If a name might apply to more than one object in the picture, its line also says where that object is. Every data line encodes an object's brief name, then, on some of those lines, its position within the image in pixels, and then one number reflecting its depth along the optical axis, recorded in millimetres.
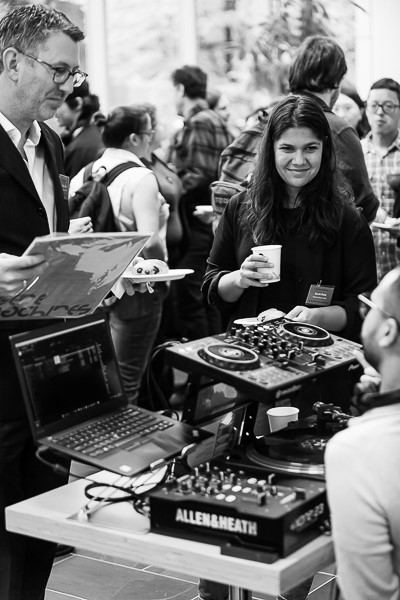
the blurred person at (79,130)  5535
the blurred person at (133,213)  4547
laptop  2098
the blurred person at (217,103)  7305
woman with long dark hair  2934
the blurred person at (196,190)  6387
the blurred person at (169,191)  5477
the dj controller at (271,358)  2035
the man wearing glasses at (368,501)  1705
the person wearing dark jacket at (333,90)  3861
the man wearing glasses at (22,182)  2473
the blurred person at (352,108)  6535
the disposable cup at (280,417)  2656
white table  1768
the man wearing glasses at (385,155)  5371
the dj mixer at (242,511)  1779
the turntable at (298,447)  2090
